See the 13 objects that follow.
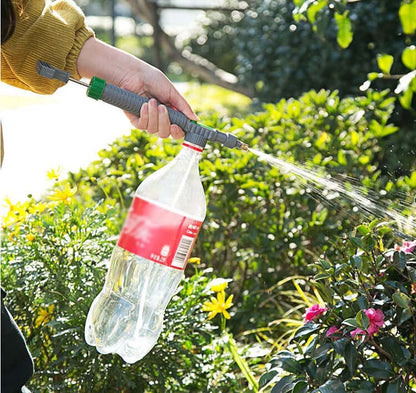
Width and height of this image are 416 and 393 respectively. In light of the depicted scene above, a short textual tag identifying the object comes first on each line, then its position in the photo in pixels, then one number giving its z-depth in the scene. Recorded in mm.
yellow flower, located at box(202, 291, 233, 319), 2559
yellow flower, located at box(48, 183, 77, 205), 2850
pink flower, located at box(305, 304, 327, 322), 2150
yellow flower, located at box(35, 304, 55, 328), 2576
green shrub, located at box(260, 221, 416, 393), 2002
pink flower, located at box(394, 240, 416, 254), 2196
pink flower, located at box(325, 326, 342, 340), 2055
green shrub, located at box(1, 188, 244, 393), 2465
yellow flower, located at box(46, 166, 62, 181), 2939
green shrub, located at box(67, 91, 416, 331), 3324
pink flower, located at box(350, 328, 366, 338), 2018
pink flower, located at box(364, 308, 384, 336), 2023
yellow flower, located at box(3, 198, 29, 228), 2827
